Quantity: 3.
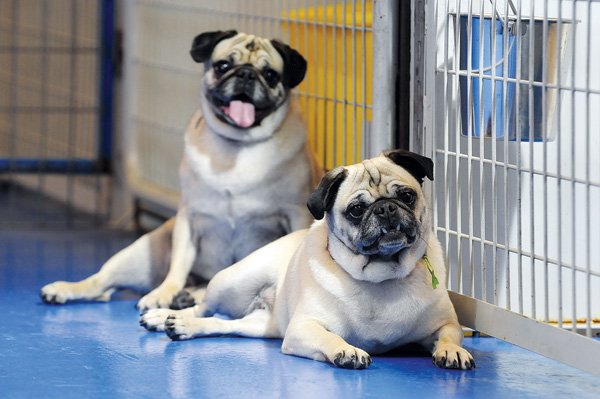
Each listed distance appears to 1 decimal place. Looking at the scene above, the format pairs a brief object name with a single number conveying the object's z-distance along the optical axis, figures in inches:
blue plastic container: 173.3
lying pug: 173.9
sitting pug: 223.3
